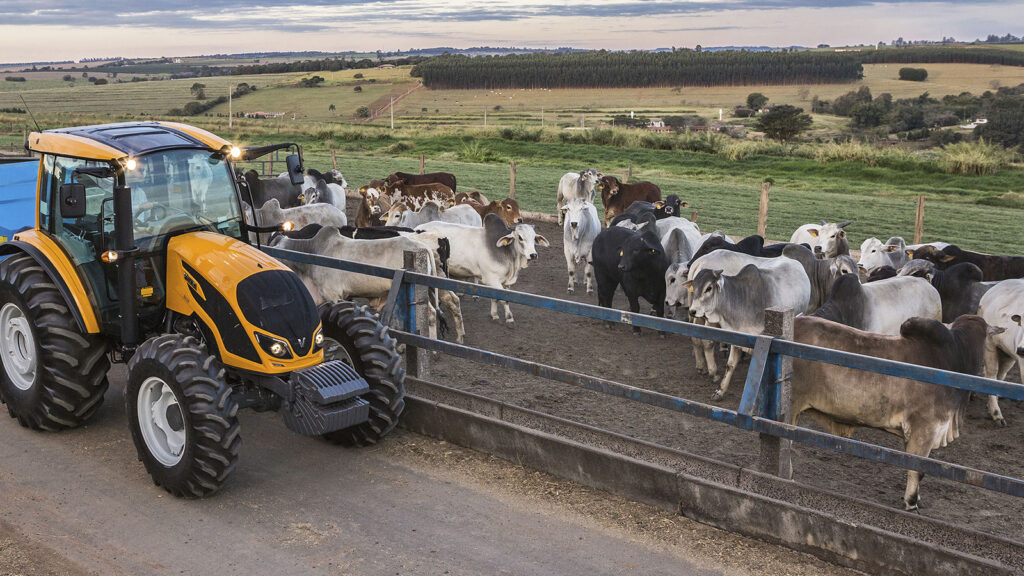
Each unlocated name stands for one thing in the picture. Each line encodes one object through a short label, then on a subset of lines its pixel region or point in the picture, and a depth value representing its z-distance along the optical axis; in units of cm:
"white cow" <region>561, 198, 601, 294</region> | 1577
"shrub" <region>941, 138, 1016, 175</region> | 3562
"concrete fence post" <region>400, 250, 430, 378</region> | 828
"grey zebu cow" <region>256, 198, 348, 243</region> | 1666
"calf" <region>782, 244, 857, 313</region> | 1198
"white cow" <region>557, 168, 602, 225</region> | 2414
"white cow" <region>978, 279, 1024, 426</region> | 944
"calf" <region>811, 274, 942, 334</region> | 985
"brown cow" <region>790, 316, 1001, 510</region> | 702
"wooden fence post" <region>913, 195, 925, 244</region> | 1862
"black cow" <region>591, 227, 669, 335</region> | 1306
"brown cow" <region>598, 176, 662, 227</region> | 2202
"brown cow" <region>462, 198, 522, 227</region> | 1923
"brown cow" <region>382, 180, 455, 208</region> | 2077
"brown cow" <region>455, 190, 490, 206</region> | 2011
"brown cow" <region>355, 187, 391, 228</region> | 1900
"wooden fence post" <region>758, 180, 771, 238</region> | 2023
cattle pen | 519
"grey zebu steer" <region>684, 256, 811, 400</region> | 1062
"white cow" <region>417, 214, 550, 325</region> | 1380
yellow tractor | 641
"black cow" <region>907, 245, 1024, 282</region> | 1248
